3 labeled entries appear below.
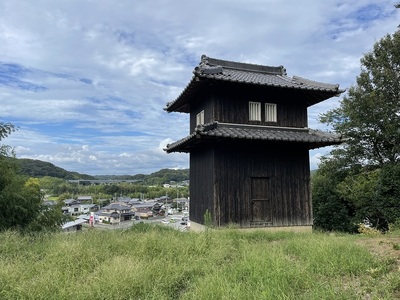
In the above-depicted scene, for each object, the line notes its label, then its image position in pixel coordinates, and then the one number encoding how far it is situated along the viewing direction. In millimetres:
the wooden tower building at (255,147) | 10812
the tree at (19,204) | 9578
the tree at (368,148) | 20328
